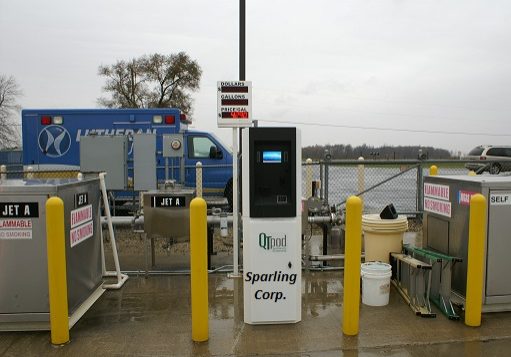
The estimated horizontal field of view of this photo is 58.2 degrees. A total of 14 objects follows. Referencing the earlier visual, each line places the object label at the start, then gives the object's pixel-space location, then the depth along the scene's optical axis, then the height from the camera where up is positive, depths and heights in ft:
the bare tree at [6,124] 113.39 +5.92
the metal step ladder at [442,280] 15.37 -4.57
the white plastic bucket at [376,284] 16.29 -4.88
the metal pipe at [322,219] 20.77 -3.26
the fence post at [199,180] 34.22 -2.46
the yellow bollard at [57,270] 12.79 -3.47
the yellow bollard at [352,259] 13.46 -3.28
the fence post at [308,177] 31.24 -2.08
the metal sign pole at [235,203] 18.61 -2.33
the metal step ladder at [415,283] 15.51 -4.84
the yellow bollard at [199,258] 13.19 -3.18
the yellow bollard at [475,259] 13.74 -3.41
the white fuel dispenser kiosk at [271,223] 14.29 -2.37
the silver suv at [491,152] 81.51 -0.91
